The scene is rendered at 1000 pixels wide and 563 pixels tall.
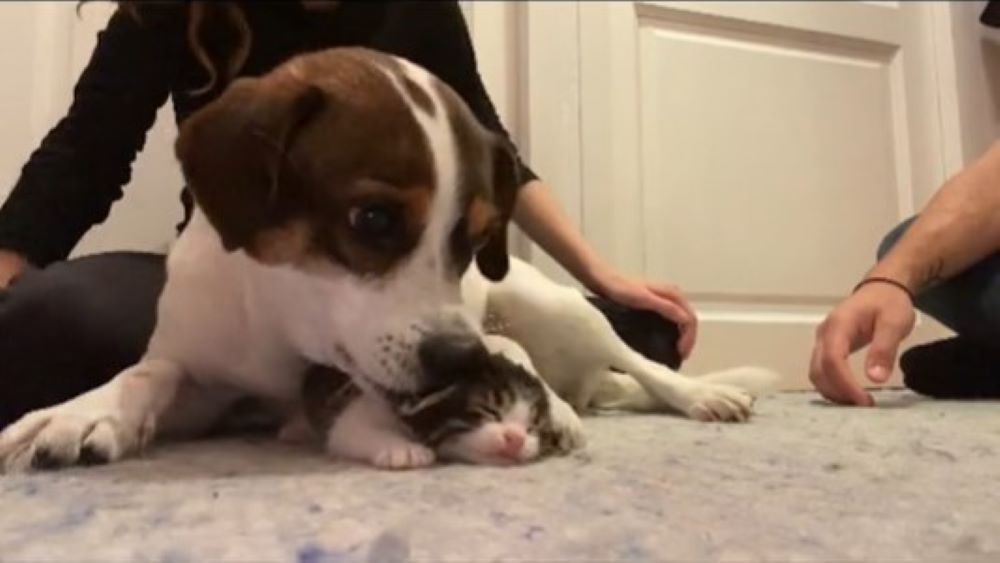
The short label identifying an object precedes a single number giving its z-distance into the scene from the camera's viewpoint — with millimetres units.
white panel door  2418
